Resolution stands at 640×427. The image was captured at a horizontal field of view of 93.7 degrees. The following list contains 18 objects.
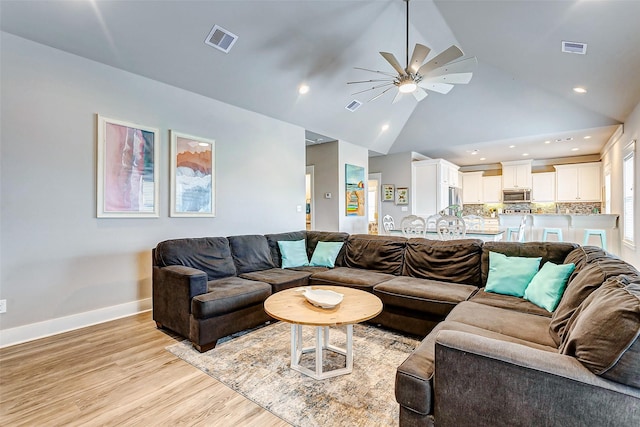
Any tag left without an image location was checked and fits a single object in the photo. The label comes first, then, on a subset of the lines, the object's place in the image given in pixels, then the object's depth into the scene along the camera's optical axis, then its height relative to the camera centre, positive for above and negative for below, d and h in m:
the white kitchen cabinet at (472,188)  9.40 +0.84
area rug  1.78 -1.17
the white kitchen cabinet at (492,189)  9.08 +0.78
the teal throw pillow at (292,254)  4.05 -0.54
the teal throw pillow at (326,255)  4.05 -0.55
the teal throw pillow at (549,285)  2.22 -0.55
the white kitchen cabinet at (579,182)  7.74 +0.84
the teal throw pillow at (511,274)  2.64 -0.55
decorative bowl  2.18 -0.64
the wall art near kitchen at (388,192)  8.21 +0.62
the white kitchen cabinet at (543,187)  8.30 +0.76
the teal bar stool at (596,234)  5.14 -0.35
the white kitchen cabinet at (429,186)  7.70 +0.73
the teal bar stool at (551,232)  5.60 -0.34
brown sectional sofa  1.11 -0.68
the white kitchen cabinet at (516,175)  8.56 +1.15
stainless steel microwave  8.52 +0.53
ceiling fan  3.11 +1.60
